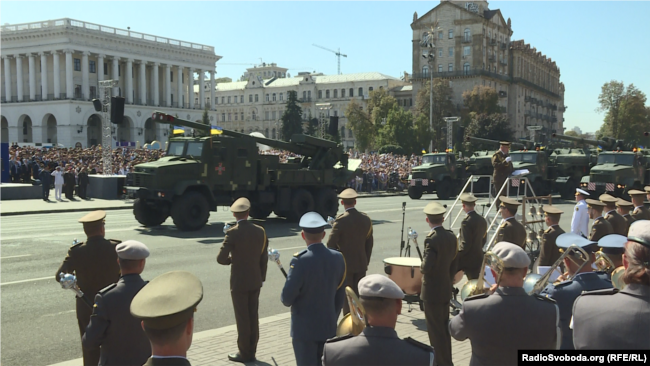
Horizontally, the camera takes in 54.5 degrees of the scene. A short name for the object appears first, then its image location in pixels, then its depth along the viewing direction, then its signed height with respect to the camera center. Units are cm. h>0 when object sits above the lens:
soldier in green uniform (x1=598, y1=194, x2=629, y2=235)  983 -105
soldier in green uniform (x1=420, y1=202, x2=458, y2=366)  683 -147
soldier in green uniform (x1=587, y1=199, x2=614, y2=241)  914 -113
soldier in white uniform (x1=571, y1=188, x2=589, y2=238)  1141 -118
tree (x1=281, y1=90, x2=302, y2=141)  9600 +540
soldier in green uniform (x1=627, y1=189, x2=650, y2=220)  1091 -97
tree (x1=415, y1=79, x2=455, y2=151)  9269 +716
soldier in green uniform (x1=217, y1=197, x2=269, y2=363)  709 -134
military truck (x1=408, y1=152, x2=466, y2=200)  3241 -127
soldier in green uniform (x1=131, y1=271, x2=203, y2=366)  305 -81
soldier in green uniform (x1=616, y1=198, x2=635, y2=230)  1040 -95
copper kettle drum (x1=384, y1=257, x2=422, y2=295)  865 -167
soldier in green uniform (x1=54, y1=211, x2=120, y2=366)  596 -106
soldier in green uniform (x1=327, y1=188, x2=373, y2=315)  793 -108
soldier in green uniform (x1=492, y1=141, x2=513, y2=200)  1590 -36
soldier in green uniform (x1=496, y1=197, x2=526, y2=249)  884 -106
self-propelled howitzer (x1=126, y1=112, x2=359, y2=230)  1828 -78
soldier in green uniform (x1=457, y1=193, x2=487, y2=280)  846 -122
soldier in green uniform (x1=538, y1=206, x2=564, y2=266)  800 -122
